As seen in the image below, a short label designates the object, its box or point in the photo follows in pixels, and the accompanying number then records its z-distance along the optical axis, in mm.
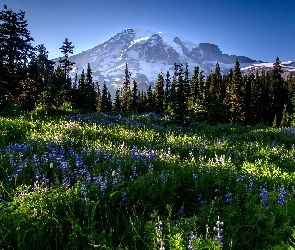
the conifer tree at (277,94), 79188
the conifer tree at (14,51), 32844
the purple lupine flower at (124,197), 3637
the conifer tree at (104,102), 89225
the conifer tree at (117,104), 86894
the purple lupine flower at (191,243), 2153
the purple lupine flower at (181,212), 3555
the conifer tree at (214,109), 44375
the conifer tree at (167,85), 83250
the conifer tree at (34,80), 30238
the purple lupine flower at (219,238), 2087
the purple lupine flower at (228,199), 3777
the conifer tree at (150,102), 57928
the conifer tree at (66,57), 57041
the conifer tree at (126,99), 86912
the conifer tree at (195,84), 73019
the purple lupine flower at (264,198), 3553
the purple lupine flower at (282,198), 3580
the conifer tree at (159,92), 75012
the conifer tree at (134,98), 77106
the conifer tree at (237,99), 64062
